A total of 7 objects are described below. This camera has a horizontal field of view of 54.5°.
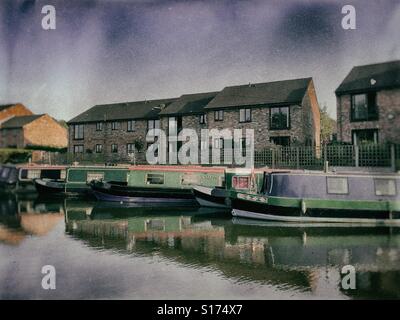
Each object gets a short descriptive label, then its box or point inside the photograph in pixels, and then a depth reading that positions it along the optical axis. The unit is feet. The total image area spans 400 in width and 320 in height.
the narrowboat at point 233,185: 44.82
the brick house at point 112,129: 88.02
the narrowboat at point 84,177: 62.54
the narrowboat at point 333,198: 35.88
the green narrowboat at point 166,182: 53.78
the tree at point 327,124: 82.43
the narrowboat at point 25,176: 67.62
